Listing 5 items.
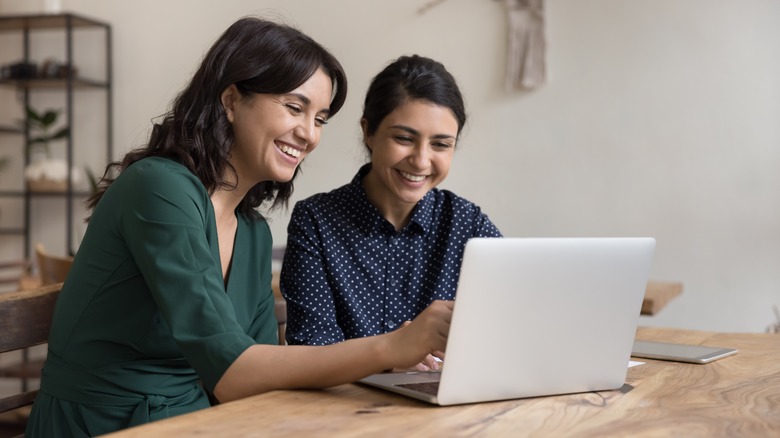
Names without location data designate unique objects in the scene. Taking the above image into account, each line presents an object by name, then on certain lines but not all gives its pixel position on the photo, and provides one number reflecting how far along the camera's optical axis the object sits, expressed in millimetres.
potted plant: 4492
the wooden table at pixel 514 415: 897
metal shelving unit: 4547
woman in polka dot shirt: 1735
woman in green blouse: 1064
